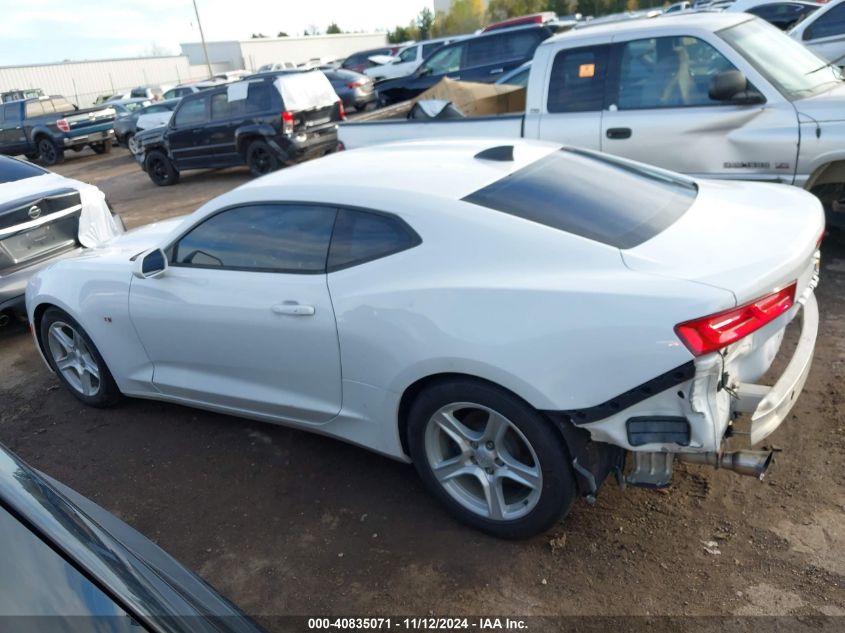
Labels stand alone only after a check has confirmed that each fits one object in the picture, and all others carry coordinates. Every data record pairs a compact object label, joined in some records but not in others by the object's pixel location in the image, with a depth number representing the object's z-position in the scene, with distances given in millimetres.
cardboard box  7691
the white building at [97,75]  45000
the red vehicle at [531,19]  18953
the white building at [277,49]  65250
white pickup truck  4938
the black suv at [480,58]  13617
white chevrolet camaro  2393
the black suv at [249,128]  11492
